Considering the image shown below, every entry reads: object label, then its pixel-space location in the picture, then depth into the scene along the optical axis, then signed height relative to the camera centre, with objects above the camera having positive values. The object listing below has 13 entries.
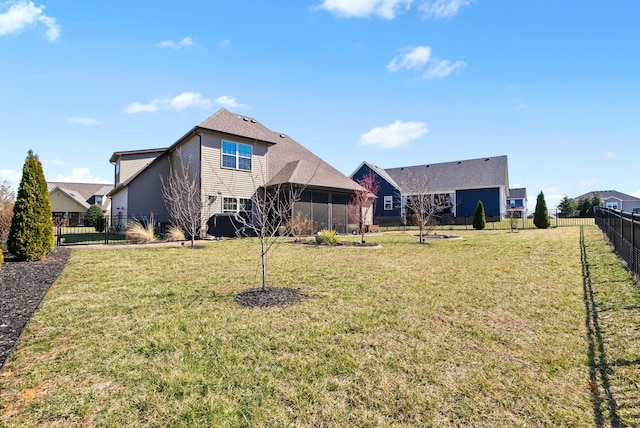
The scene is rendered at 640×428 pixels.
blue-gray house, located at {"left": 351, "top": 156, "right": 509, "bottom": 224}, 32.06 +3.64
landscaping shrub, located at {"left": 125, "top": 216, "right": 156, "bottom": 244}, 14.45 -0.60
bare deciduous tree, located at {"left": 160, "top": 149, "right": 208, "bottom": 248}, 15.66 +1.27
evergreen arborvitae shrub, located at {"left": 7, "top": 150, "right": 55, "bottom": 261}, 8.90 +0.14
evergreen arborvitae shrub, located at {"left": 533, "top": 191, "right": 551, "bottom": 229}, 23.67 +0.25
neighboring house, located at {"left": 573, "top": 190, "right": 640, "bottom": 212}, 55.34 +2.98
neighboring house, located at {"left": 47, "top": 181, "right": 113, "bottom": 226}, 39.56 +3.54
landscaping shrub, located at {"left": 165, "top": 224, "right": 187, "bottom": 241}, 15.67 -0.67
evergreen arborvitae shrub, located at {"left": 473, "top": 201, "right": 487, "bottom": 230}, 24.83 -0.08
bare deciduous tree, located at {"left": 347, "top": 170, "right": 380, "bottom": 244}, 15.04 +0.77
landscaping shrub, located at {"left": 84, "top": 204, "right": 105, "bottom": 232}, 31.65 +0.84
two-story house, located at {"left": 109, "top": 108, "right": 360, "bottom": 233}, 17.09 +3.00
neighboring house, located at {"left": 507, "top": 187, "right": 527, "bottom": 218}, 46.72 +2.99
